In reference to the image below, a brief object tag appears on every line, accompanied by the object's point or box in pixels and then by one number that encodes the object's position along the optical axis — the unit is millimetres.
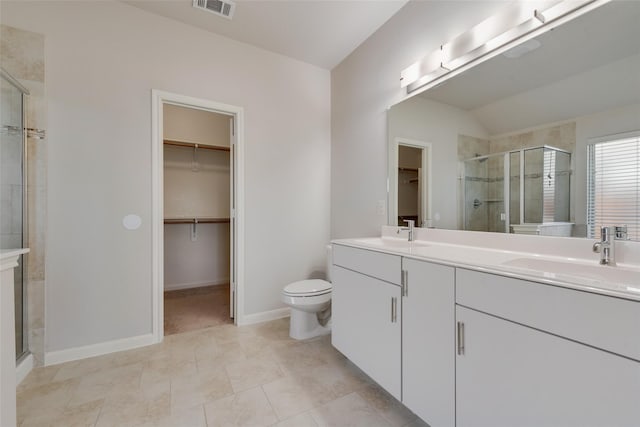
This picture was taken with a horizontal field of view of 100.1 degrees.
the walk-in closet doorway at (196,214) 3281
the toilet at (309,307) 2143
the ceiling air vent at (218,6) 2024
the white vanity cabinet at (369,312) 1372
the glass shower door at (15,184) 1701
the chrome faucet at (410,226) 1962
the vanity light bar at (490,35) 1246
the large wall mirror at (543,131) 1116
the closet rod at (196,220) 3404
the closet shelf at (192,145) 3238
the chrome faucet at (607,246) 1053
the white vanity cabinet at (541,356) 701
